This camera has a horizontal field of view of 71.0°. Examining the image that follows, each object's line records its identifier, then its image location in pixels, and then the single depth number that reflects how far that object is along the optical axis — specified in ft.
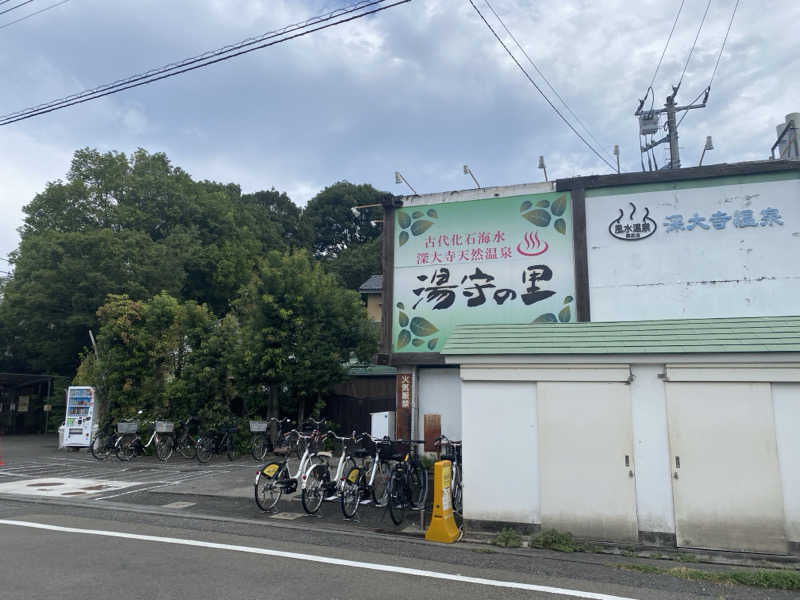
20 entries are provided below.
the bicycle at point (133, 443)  53.01
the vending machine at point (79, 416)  59.98
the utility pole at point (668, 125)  67.67
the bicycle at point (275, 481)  30.25
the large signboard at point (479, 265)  38.14
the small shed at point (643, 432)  23.09
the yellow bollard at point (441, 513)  25.22
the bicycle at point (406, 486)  28.94
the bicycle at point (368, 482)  29.55
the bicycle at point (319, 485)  29.73
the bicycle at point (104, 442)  53.83
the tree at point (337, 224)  168.45
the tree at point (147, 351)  58.85
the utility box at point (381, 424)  41.87
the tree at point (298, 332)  54.95
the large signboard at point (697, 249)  33.86
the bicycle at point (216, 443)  51.55
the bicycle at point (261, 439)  51.70
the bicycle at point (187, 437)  54.03
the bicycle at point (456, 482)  29.82
